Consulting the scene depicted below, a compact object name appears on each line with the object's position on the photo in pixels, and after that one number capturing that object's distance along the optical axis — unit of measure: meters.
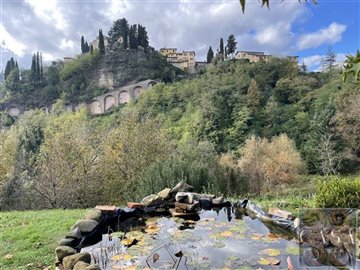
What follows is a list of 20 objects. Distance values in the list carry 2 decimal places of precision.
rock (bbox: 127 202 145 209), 5.07
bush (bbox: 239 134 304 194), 19.27
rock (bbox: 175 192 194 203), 5.38
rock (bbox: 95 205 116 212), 4.68
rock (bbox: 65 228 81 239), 3.61
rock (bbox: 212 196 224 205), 5.35
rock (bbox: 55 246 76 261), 3.05
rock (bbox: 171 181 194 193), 5.75
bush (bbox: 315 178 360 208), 4.41
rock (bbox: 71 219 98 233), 3.89
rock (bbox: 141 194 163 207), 5.32
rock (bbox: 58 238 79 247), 3.41
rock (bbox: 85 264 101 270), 2.58
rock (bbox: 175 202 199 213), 5.20
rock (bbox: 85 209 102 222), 4.31
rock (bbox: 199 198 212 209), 5.35
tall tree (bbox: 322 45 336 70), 41.26
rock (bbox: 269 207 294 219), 4.18
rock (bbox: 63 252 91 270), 2.81
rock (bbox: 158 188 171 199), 5.56
